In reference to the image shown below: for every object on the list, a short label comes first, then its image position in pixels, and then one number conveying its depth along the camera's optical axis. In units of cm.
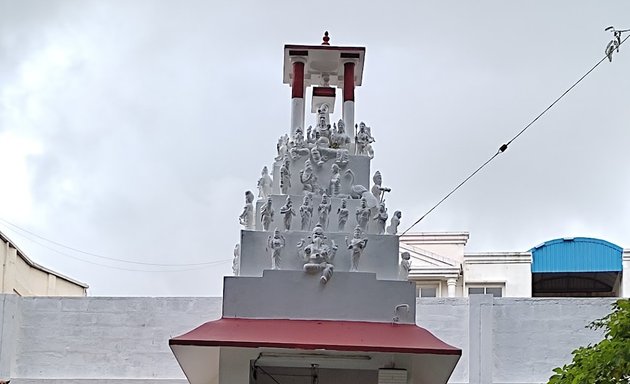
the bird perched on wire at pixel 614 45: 1010
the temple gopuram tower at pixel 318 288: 941
